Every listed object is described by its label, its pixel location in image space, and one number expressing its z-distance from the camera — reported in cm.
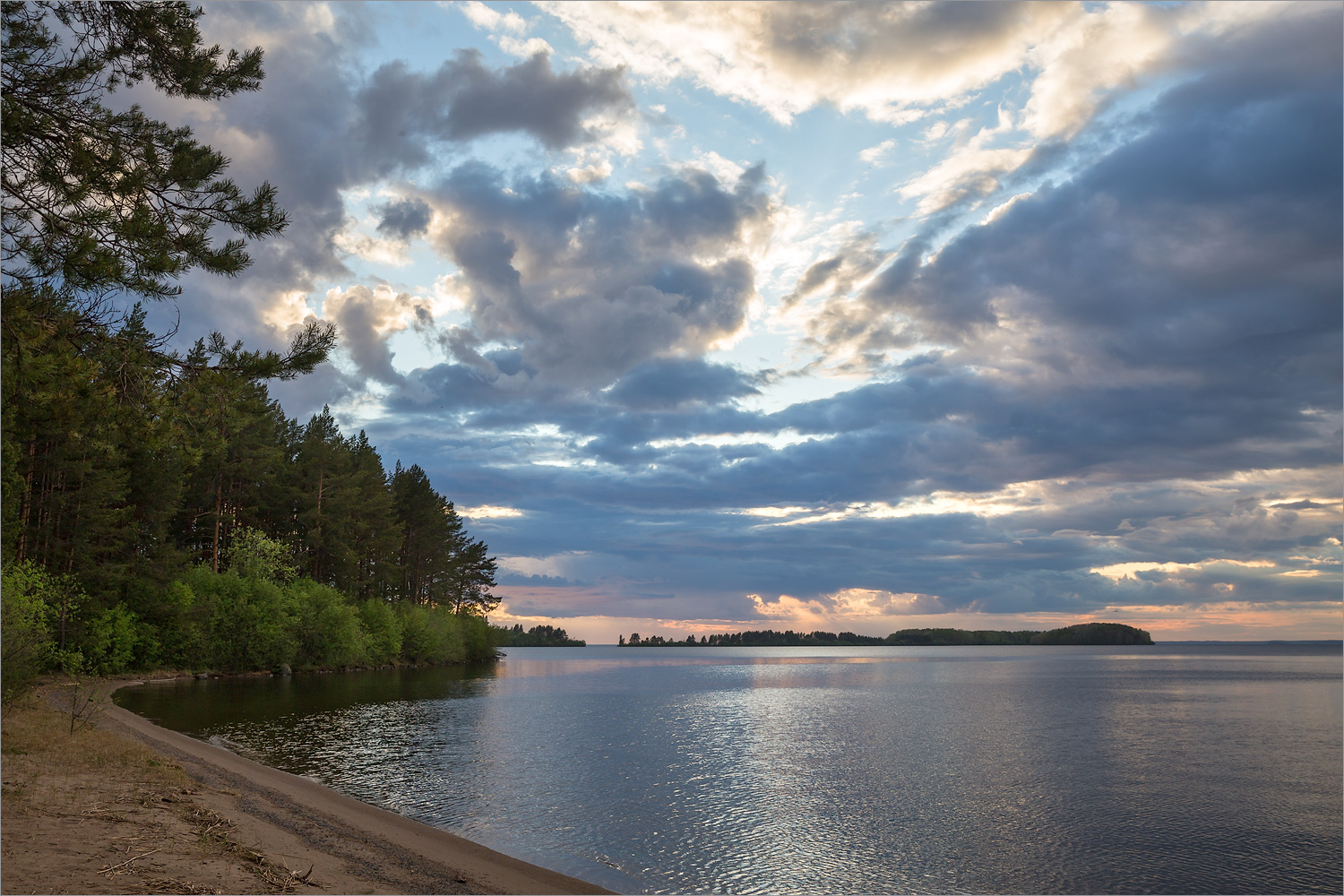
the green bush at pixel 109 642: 5422
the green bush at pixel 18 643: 2191
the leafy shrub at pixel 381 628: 9338
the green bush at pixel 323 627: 7931
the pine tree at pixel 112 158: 1270
